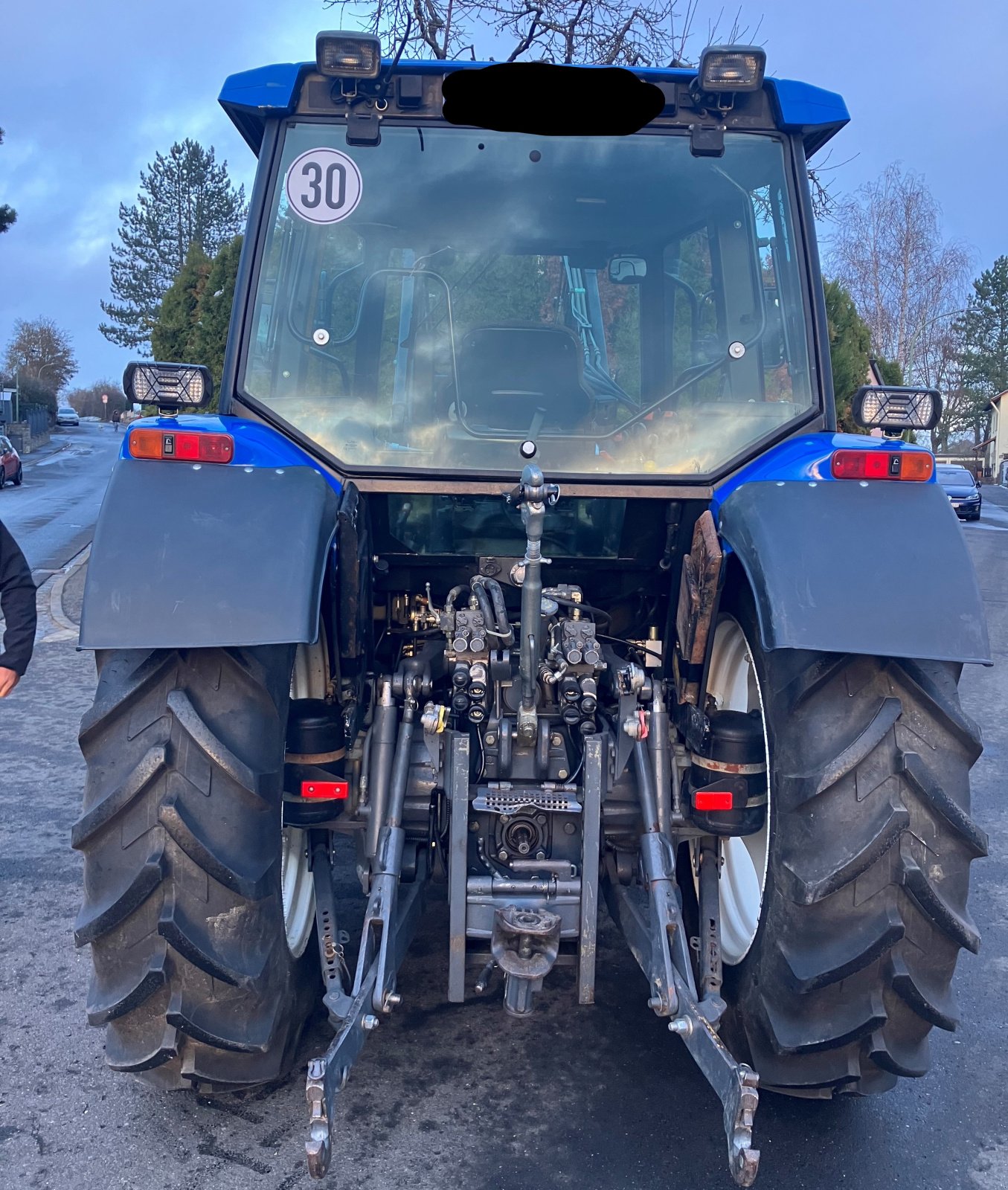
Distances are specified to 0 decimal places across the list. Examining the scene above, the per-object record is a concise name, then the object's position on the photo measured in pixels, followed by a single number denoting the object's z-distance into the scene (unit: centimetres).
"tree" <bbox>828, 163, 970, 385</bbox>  3647
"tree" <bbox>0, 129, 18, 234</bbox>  2724
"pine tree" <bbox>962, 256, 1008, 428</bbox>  6206
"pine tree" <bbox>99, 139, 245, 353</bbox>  5694
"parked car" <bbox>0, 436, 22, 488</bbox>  2872
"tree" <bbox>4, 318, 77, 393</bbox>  6606
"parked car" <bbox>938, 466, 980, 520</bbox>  2852
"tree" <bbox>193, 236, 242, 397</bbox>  1308
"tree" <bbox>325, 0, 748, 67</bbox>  837
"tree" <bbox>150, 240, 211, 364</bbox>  1438
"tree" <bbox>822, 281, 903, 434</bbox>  1177
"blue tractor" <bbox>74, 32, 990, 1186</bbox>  241
